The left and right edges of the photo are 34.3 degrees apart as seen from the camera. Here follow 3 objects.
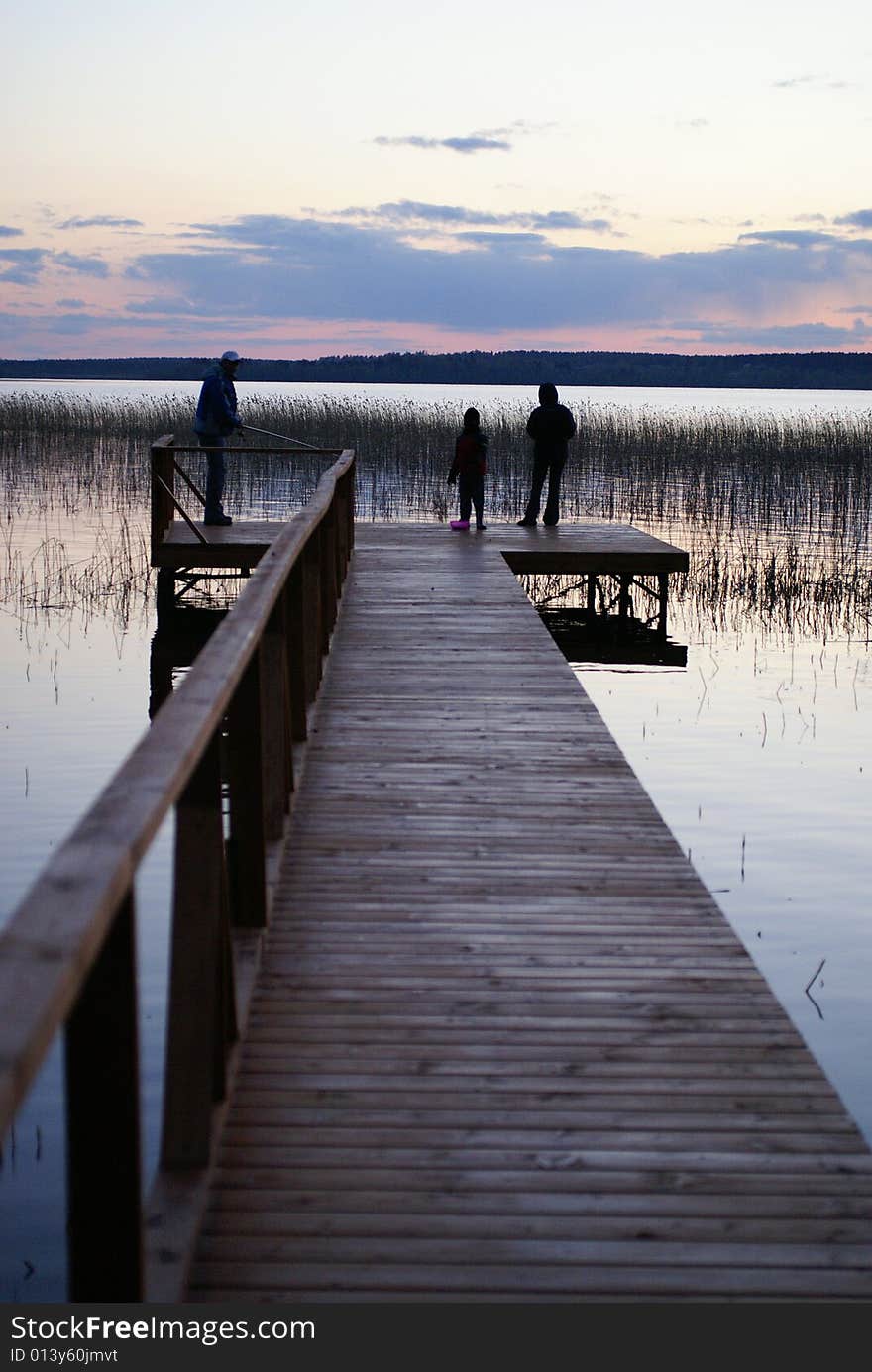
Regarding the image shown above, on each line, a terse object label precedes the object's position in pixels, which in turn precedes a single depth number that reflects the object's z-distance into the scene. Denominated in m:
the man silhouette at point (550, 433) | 13.17
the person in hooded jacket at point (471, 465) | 13.31
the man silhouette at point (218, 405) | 12.09
